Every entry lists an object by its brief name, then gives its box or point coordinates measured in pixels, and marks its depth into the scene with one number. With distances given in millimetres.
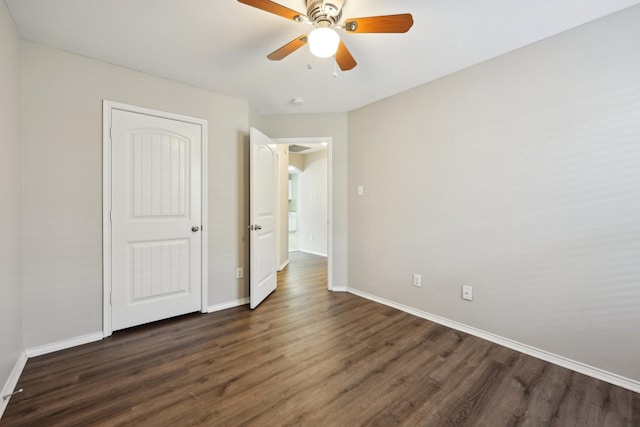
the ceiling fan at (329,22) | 1420
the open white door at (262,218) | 2918
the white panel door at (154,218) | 2355
